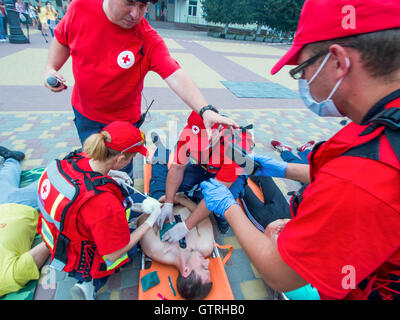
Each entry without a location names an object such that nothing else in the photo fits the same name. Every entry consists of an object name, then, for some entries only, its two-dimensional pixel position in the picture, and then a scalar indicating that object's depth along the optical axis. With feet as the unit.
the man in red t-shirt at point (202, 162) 7.04
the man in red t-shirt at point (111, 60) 5.67
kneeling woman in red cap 4.70
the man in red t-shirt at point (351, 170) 2.46
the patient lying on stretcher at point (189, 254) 6.17
